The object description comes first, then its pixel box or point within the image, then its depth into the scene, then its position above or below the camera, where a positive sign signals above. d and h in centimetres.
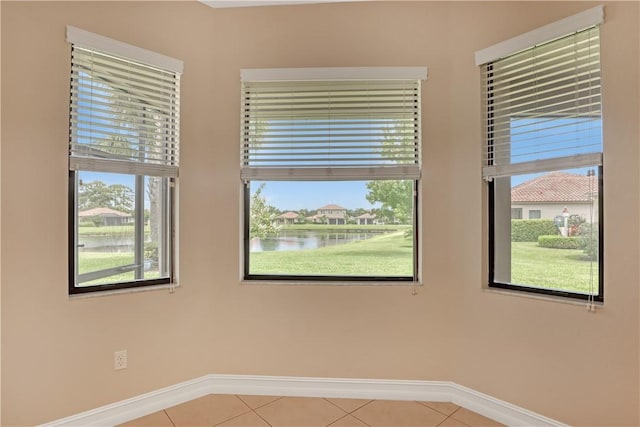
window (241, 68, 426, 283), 223 +28
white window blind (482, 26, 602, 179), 171 +61
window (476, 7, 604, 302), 172 +32
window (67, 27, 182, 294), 189 +30
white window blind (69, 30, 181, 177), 188 +60
